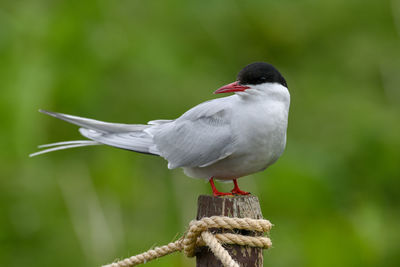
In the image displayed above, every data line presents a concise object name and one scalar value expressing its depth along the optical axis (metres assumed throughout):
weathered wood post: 5.71
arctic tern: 5.78
